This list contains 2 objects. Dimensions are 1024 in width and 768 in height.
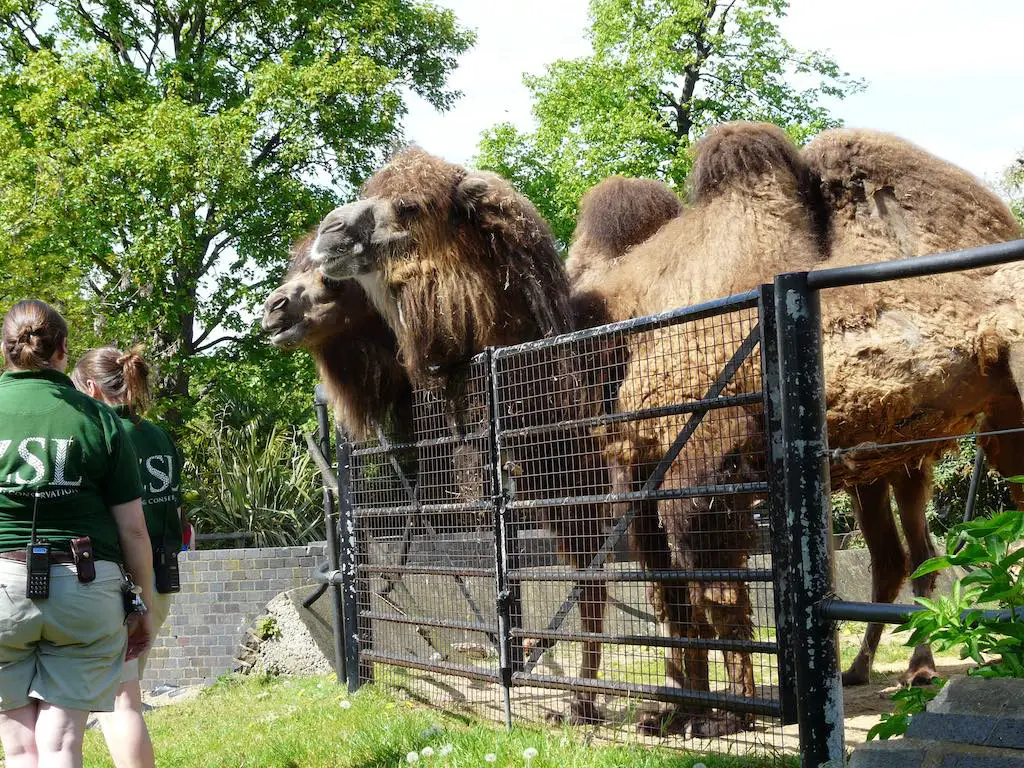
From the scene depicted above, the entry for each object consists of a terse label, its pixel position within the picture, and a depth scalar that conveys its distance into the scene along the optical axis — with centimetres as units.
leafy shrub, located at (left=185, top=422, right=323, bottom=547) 1658
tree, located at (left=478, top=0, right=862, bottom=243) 2483
